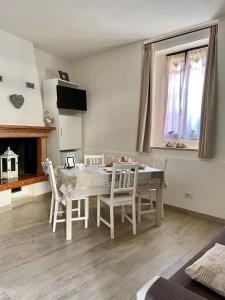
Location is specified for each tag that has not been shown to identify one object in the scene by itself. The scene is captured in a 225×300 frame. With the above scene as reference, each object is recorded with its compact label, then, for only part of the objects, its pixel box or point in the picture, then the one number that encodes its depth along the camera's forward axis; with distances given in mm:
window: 3721
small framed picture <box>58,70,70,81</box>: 4777
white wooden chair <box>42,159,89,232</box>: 2896
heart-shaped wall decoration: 3973
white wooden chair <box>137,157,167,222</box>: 3816
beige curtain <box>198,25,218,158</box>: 3266
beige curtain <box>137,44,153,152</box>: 3955
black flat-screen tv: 4547
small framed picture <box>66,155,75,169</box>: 3244
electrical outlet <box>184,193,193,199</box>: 3628
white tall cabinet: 4609
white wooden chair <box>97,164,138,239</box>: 2771
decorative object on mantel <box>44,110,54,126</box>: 4562
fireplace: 4070
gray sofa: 935
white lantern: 3936
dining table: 2750
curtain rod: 3323
